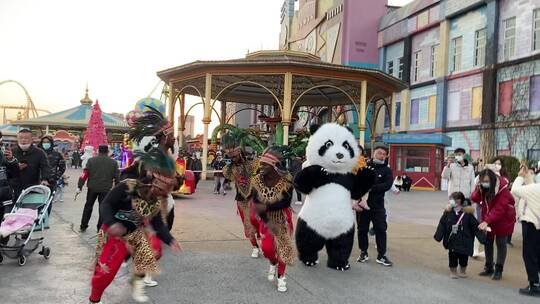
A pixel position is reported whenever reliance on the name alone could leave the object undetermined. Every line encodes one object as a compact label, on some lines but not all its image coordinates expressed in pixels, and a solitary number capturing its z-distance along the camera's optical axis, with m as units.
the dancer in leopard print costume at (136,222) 3.77
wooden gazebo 19.41
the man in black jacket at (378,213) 6.51
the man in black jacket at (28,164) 7.23
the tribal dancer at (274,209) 5.15
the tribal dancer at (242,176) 6.60
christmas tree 27.19
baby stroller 5.70
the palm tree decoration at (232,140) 6.97
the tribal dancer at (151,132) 5.20
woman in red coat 5.97
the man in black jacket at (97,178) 8.13
